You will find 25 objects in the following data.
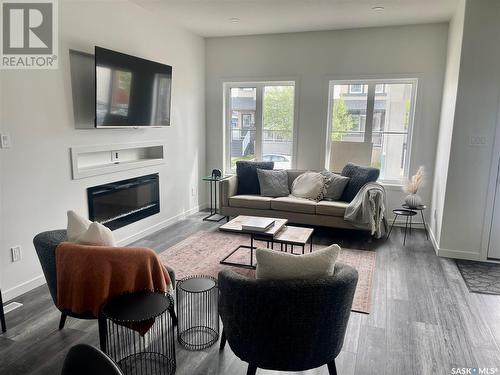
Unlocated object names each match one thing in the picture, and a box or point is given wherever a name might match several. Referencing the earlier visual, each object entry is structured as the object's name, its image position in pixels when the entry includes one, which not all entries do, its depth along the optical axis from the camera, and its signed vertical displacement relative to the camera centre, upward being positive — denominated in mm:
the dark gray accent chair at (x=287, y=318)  1590 -840
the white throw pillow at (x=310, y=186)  4852 -694
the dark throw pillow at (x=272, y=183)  5055 -693
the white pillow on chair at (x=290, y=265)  1647 -599
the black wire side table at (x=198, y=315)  2336 -1340
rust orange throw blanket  2004 -818
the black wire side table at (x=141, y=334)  1880 -1353
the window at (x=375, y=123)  5098 +212
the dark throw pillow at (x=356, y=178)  4617 -520
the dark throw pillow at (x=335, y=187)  4781 -669
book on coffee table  3391 -885
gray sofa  4504 -957
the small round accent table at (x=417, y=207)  4305 -816
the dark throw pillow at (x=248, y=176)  5242 -621
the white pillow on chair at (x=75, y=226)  2277 -638
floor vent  2730 -1402
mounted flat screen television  3420 +412
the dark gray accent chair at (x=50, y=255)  2135 -774
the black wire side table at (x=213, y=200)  5425 -1113
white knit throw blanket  4199 -855
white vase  4340 -747
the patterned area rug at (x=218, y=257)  3243 -1334
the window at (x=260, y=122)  5625 +181
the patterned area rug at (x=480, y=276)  3223 -1297
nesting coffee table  3360 -970
